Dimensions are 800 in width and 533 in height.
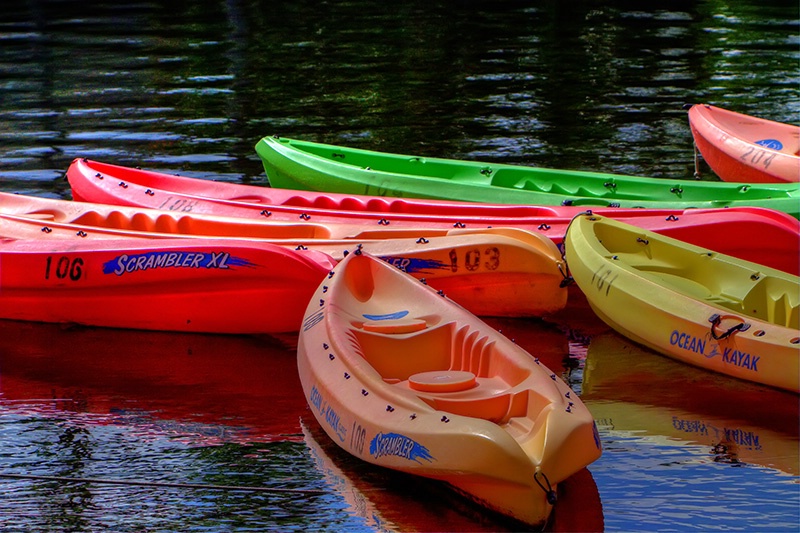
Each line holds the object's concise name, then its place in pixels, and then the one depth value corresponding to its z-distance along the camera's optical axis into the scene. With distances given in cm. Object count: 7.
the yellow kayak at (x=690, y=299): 1353
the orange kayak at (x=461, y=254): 1577
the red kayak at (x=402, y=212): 1653
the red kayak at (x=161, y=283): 1541
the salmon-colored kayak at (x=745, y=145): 2166
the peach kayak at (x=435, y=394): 1017
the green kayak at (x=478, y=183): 1923
